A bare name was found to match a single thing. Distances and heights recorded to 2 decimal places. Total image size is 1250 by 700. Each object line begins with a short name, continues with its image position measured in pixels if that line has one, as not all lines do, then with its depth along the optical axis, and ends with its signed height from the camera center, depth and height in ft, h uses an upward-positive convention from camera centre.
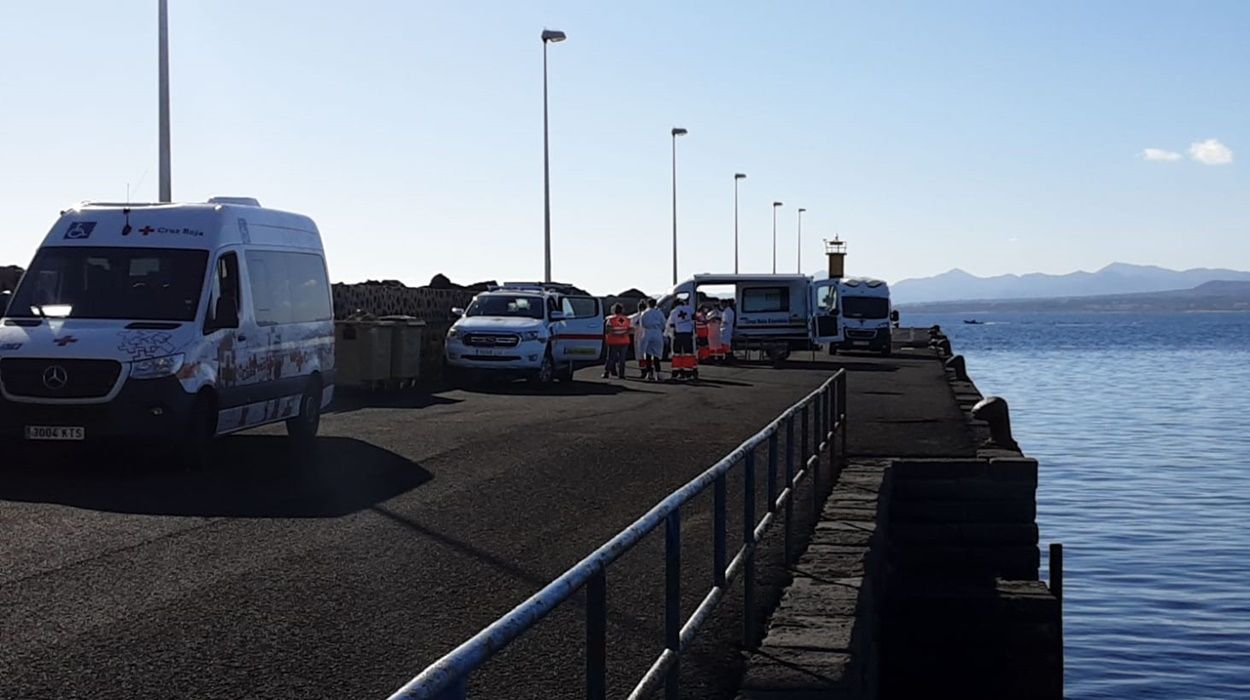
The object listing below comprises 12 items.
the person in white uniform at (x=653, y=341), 109.19 -3.74
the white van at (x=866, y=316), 170.81 -3.43
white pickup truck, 98.48 -3.11
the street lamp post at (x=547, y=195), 147.33 +7.64
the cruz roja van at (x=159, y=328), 46.14 -1.25
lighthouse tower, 242.17 +2.78
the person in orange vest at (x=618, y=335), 110.01 -3.37
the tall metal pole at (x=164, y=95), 76.43 +8.67
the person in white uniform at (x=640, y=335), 111.96 -3.48
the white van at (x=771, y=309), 150.00 -2.40
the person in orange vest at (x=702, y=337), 141.79 -4.58
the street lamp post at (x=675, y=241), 230.07 +5.53
